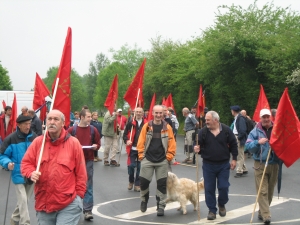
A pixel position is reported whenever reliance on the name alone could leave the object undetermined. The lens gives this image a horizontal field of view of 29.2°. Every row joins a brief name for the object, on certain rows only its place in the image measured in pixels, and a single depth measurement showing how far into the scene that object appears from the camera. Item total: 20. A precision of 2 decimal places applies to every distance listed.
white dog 10.10
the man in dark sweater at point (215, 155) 9.55
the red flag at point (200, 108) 15.37
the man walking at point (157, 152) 10.10
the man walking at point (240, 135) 15.33
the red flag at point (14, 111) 12.24
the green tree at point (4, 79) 92.49
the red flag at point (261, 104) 15.02
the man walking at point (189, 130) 18.97
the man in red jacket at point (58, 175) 5.72
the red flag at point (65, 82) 7.19
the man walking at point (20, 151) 8.17
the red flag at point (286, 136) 8.99
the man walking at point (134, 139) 12.56
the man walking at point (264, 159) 9.21
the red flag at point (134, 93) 15.58
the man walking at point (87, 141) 9.53
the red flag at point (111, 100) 18.09
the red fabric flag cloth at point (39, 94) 14.27
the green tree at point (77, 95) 125.81
